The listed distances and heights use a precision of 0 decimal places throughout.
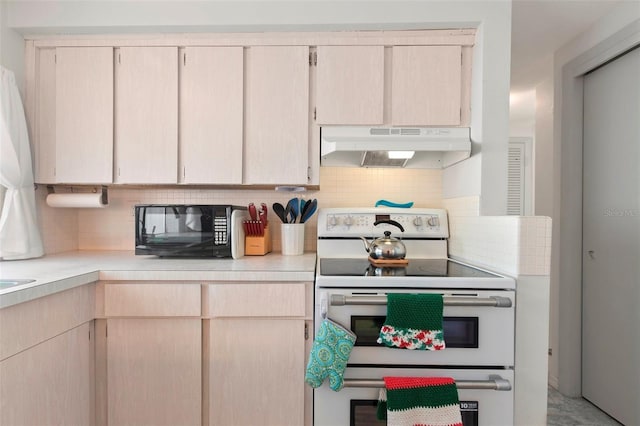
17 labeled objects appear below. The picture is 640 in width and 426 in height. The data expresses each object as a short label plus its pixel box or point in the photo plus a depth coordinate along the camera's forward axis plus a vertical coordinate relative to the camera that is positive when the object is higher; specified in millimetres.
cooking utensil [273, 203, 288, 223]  2145 +18
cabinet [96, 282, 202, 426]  1576 -664
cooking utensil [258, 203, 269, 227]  2090 -7
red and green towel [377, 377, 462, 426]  1387 -739
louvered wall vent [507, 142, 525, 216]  4539 +498
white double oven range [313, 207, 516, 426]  1451 -541
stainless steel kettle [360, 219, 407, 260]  1779 -170
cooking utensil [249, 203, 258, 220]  2080 +10
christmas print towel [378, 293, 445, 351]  1400 -426
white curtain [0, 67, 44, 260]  1802 +173
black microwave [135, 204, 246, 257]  1876 -91
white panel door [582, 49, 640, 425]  1946 -127
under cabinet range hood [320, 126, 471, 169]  1782 +374
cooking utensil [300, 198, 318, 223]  2148 +33
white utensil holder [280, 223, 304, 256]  2104 -137
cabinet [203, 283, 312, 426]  1564 -622
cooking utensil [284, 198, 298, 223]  2143 +13
